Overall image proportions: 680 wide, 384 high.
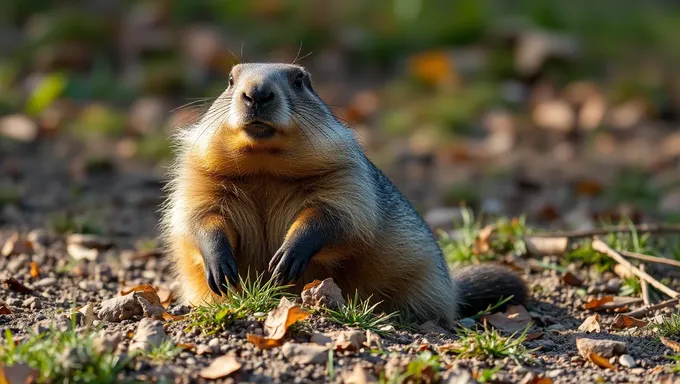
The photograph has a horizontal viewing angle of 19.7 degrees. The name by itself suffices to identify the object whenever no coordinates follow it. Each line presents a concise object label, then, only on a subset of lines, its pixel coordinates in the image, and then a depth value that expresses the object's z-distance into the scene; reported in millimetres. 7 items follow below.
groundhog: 10266
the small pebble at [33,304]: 10702
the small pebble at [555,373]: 8977
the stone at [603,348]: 9695
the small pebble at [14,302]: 10695
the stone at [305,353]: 8648
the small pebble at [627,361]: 9492
